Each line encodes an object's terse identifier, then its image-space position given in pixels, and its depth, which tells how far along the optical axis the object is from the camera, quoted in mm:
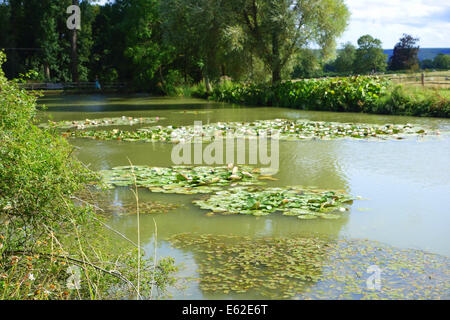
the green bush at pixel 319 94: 19766
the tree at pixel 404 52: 54125
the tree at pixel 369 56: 65375
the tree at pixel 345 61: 68938
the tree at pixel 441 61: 56659
